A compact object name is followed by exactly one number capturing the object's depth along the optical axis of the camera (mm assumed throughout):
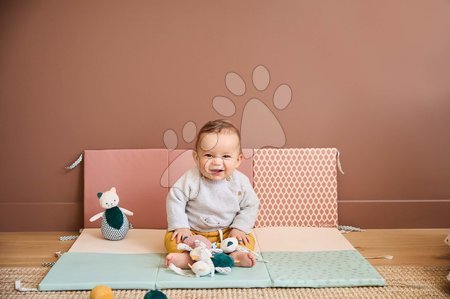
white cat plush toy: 2078
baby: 1897
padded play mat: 1687
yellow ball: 1527
